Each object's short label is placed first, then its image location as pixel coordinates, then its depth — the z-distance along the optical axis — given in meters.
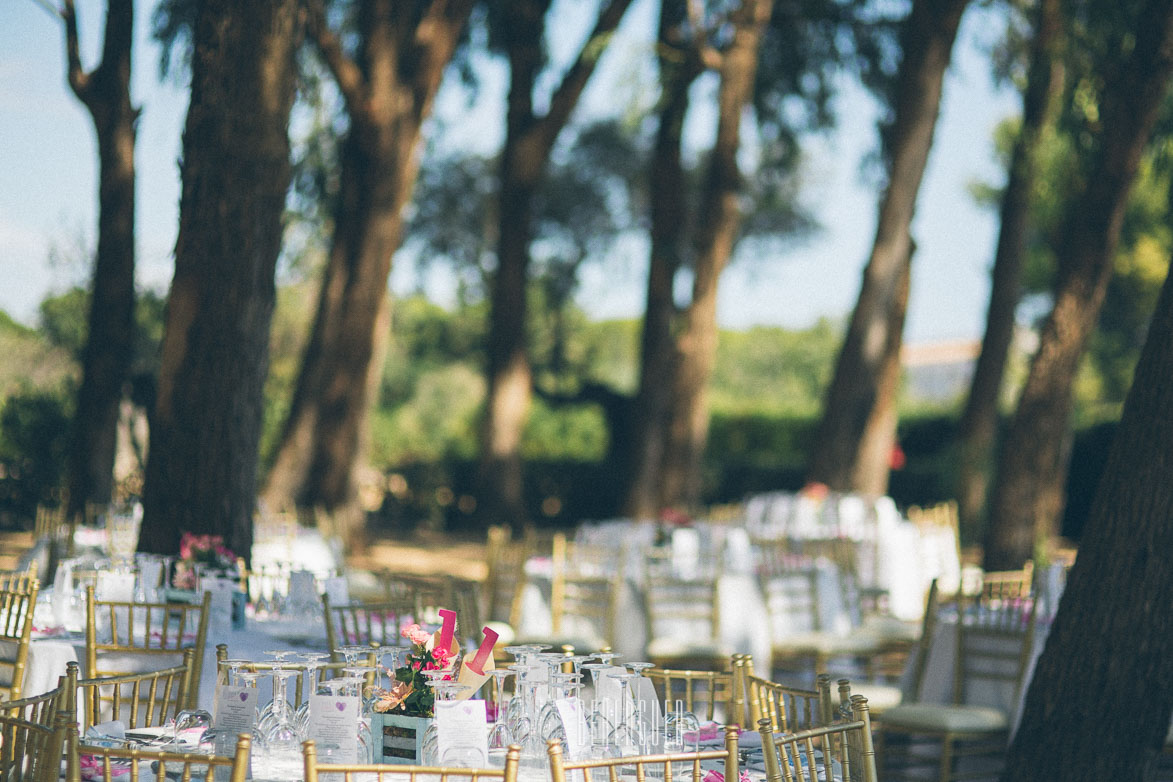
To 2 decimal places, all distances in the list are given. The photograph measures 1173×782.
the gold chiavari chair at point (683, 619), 14.13
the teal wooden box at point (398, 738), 6.09
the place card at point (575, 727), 6.30
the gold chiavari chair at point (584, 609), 14.18
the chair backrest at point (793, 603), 14.59
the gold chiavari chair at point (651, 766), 5.16
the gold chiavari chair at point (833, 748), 5.64
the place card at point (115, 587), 10.37
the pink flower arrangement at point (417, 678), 6.14
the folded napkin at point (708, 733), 6.89
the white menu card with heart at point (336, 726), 6.14
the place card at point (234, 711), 6.52
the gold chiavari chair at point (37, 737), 5.17
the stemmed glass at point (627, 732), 6.43
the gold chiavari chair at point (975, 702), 10.96
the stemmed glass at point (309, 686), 6.45
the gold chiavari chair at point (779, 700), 6.67
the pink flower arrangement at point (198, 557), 11.42
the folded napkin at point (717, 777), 6.12
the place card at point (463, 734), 5.83
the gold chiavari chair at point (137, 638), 9.00
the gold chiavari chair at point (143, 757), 4.97
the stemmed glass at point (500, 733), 6.32
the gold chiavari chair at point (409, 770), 4.95
